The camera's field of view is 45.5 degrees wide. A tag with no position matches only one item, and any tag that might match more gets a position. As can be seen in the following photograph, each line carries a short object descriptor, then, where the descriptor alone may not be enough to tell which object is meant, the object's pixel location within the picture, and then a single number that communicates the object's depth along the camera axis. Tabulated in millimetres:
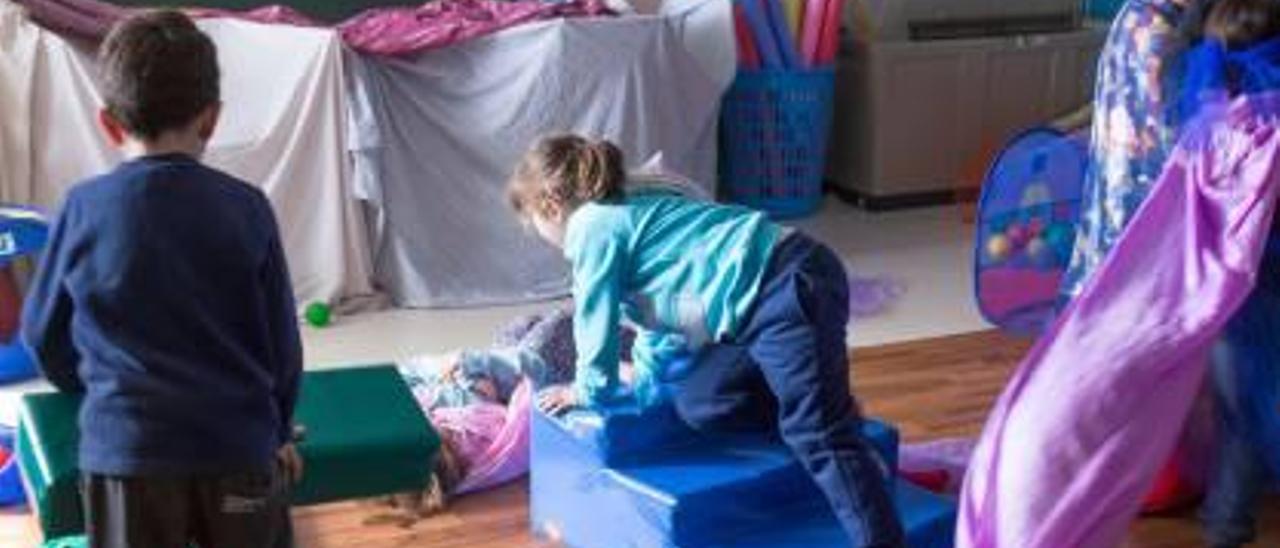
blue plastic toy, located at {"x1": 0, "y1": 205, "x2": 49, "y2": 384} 3092
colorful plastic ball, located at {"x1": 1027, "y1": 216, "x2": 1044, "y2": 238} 2766
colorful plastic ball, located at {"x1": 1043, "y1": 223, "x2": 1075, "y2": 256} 2764
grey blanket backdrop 3693
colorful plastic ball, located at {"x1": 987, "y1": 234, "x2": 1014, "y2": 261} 2787
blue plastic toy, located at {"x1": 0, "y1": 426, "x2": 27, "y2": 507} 2541
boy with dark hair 1544
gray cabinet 4762
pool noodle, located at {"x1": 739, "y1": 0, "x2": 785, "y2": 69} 4473
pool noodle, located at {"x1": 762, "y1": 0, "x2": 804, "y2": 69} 4508
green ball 3588
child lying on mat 2637
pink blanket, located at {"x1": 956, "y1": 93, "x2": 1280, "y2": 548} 2111
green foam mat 1757
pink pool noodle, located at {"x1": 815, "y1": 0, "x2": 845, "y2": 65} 4531
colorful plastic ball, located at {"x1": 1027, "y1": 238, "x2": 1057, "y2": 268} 2773
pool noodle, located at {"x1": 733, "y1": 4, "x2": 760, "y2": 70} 4469
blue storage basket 4586
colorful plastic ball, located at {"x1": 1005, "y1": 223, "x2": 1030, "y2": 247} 2783
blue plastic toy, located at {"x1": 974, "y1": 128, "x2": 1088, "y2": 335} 2766
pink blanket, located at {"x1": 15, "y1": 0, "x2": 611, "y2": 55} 3477
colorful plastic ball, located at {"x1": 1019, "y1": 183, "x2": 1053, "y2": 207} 2766
